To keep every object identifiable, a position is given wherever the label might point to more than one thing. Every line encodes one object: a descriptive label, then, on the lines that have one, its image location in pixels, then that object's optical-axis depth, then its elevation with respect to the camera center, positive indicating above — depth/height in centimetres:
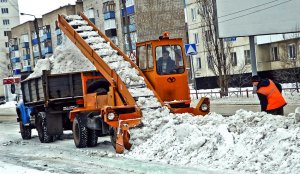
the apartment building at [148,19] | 6109 +482
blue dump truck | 1659 -93
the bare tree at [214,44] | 3462 +92
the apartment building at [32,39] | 7500 +472
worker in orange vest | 1274 -92
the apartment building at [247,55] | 4212 +16
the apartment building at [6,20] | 10644 +1028
